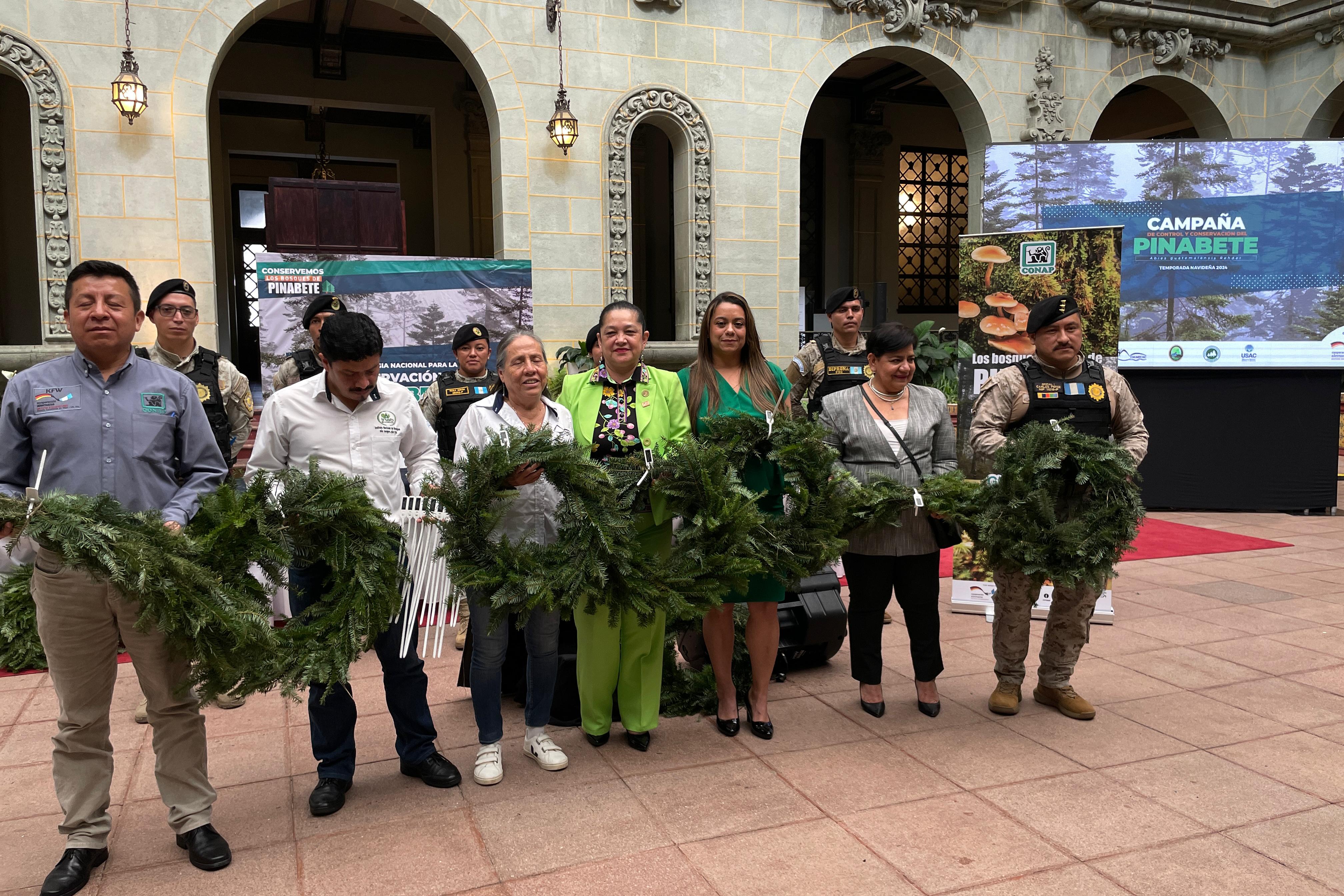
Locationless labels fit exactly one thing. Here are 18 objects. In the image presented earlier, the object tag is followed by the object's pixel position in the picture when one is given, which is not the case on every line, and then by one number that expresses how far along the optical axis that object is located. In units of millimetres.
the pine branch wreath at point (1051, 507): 4152
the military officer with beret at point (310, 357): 5242
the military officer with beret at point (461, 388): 6051
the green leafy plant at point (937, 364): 9594
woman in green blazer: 4082
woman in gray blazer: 4406
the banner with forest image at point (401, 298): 7320
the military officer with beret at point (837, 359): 6055
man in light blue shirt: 3053
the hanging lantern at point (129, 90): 8391
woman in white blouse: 3848
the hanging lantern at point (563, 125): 9852
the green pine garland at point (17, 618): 3137
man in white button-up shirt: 3527
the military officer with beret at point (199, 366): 4836
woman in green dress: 4250
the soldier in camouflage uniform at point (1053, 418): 4500
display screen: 9477
